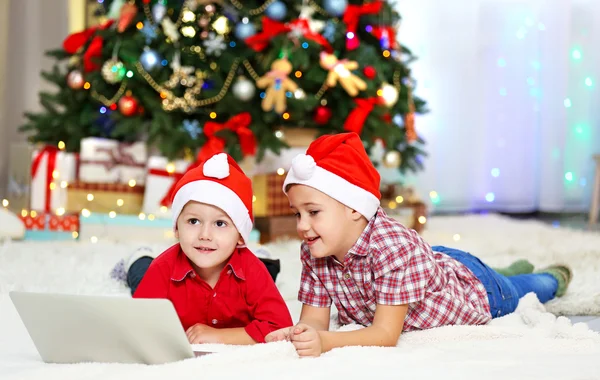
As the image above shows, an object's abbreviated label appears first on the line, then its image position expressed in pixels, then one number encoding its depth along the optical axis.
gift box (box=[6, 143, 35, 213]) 3.91
